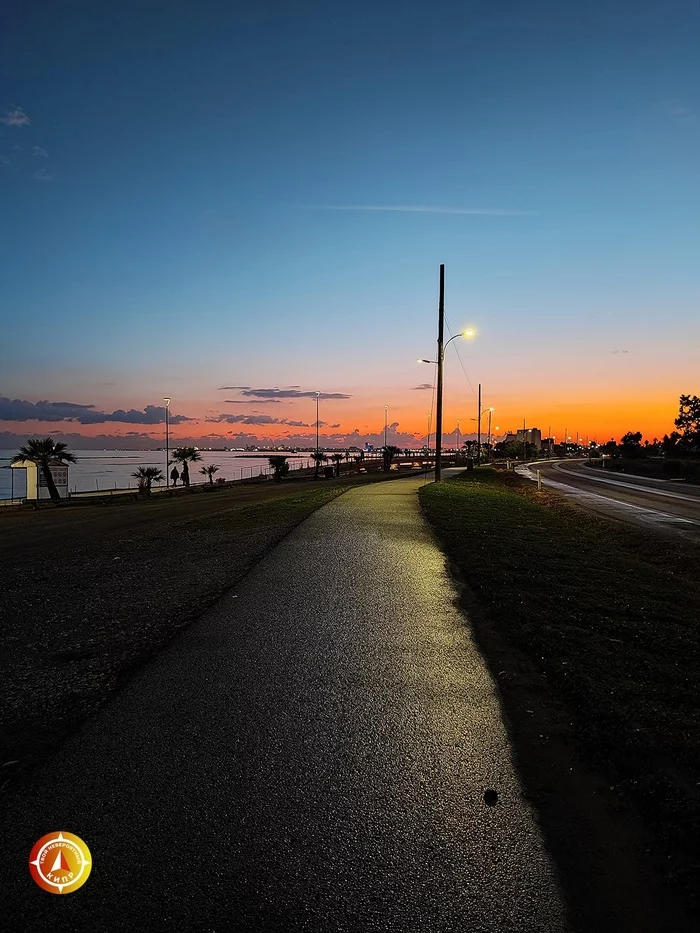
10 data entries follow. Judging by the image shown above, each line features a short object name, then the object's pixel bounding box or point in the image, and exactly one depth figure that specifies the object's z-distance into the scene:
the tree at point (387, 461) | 58.29
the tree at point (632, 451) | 83.03
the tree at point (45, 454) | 45.66
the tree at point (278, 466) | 50.45
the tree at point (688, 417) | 69.69
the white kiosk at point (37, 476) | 46.06
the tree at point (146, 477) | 43.56
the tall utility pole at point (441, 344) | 28.92
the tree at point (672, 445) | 69.86
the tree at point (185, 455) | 62.79
